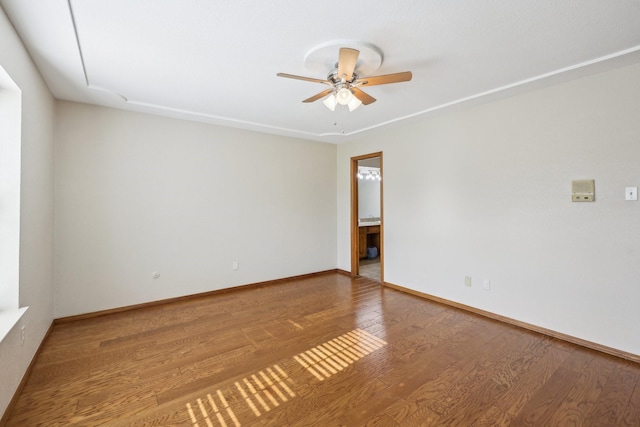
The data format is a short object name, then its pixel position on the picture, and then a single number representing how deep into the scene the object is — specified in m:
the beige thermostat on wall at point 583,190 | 2.47
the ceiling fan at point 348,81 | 1.95
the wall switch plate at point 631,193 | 2.26
